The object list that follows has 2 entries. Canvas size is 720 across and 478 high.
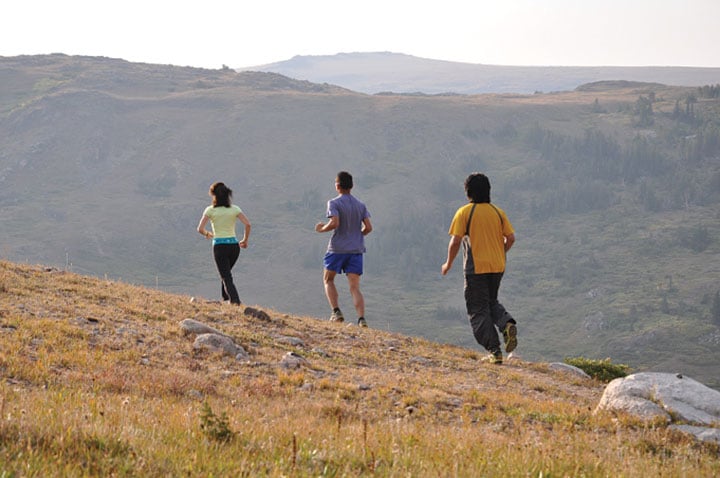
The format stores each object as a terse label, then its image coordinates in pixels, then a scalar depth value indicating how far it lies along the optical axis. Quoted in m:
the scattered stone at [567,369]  14.65
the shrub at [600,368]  17.44
